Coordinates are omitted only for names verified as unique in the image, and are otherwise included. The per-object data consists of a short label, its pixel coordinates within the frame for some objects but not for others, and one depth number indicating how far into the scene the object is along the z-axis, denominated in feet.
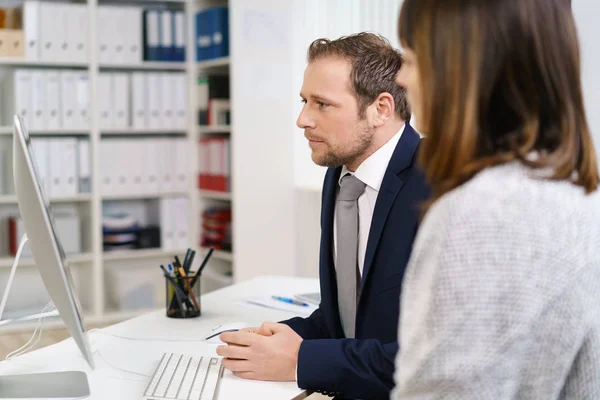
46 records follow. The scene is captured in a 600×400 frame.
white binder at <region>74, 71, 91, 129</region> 13.01
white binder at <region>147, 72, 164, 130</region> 13.37
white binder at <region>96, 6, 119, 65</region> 13.07
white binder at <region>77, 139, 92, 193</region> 13.08
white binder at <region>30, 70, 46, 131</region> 12.68
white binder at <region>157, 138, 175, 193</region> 13.67
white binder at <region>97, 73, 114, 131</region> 13.15
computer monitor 3.77
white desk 4.50
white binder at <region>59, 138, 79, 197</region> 12.95
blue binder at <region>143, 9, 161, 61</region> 13.34
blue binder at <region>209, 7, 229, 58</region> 13.10
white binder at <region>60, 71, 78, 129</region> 12.93
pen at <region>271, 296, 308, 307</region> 6.67
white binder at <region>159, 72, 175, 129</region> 13.47
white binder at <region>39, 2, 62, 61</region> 12.69
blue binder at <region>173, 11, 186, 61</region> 13.55
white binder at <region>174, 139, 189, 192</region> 13.80
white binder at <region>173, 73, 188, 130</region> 13.57
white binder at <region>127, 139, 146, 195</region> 13.42
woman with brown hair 2.51
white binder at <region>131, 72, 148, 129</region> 13.28
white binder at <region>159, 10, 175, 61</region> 13.44
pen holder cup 6.25
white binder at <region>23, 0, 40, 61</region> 12.52
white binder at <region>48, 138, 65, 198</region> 12.85
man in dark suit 4.56
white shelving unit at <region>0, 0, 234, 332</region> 13.06
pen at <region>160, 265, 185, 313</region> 6.23
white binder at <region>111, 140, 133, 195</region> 13.32
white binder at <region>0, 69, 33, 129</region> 12.55
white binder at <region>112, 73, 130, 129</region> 13.19
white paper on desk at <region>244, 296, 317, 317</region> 6.48
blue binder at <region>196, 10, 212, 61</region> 13.42
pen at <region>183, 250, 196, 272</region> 6.46
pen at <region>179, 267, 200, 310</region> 6.29
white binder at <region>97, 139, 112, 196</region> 13.21
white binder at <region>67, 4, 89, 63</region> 12.89
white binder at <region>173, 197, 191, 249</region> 13.91
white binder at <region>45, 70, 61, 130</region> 12.81
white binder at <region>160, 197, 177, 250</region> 13.79
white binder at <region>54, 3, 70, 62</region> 12.78
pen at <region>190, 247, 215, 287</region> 6.31
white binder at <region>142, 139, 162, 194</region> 13.53
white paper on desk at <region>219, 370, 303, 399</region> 4.38
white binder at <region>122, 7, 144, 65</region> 13.21
